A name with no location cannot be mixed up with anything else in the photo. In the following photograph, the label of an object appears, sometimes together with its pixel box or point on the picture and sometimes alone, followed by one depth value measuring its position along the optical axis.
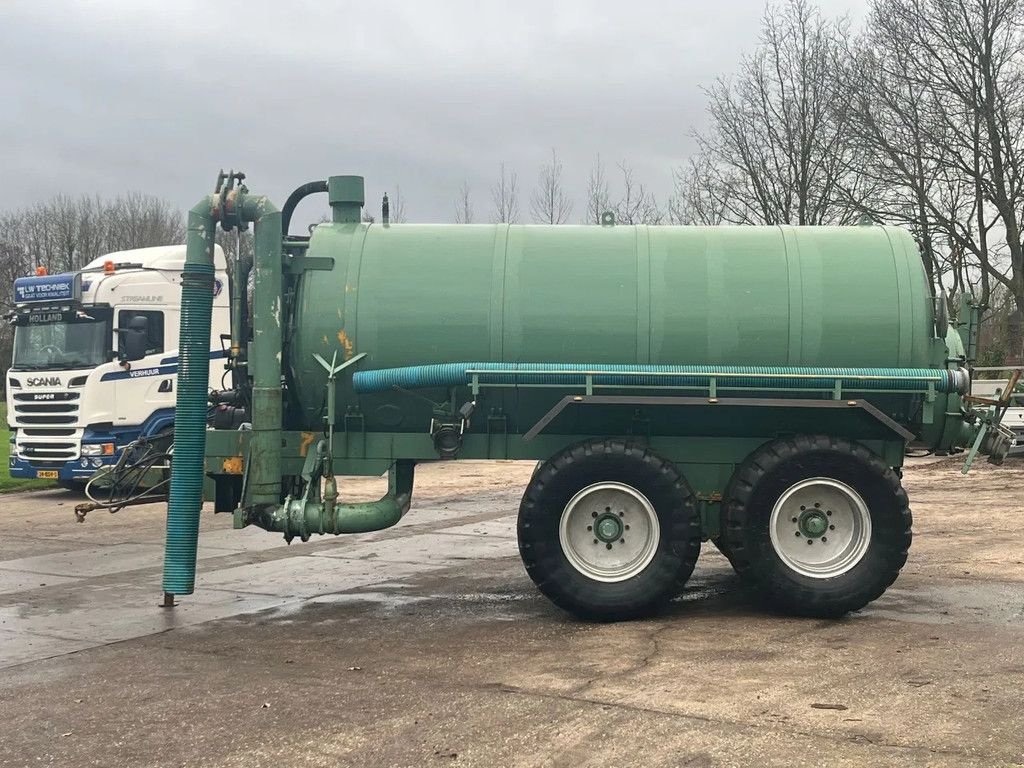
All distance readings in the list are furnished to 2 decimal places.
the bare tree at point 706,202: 33.81
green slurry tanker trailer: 7.97
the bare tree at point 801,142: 32.34
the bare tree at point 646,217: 34.86
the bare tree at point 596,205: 35.35
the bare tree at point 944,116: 31.67
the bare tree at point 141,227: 66.38
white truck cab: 16.52
